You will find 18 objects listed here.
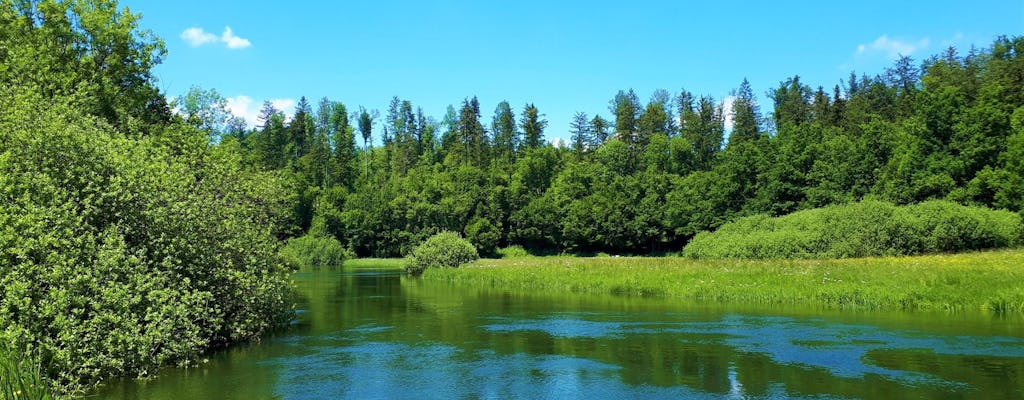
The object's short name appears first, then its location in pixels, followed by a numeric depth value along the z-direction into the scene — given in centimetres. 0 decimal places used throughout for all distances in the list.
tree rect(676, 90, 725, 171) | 10462
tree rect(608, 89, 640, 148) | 11362
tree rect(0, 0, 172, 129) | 2794
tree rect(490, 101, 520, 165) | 12294
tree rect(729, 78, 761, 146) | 9817
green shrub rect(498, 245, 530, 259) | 9264
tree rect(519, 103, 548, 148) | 12362
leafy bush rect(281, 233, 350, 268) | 8469
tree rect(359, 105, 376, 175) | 14525
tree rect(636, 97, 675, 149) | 11356
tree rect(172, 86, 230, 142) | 5666
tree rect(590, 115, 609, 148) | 11994
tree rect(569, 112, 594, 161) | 12125
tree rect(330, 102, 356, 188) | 11806
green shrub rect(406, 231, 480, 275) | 5534
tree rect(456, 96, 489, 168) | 11288
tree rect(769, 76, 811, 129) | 10506
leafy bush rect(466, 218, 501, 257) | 9400
